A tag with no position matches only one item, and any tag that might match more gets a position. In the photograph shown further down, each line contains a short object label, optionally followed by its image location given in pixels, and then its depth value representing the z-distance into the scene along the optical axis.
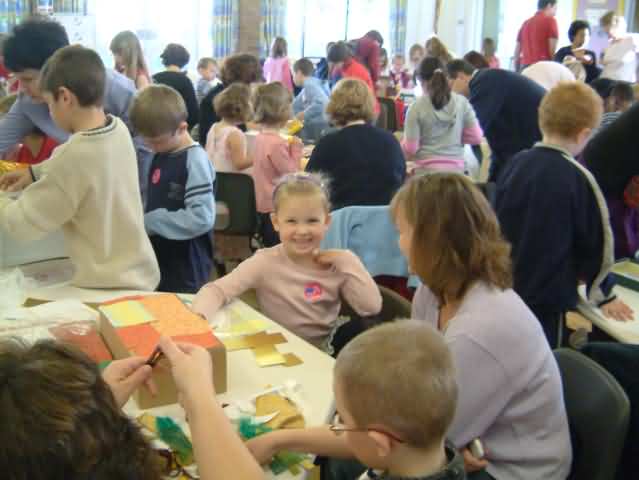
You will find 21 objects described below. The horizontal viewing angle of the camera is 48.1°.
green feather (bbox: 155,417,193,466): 1.36
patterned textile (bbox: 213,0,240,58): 9.77
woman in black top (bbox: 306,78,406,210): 3.41
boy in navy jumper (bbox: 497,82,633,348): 2.54
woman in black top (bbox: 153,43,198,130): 5.68
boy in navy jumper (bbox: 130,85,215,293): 2.73
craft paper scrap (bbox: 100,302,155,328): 1.65
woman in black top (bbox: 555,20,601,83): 7.22
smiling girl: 2.22
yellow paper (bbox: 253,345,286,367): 1.76
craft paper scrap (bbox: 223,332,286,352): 1.83
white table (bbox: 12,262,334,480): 1.54
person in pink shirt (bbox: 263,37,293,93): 8.29
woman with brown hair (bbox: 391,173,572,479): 1.54
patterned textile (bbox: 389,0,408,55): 11.48
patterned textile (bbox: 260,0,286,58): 10.13
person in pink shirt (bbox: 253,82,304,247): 4.08
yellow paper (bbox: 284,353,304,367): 1.76
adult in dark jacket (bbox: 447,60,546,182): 4.45
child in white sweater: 2.07
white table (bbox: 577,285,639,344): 2.15
